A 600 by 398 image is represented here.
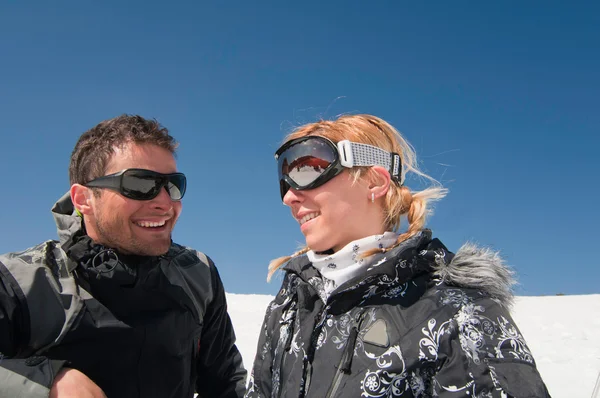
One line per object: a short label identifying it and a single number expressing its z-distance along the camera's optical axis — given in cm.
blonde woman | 51
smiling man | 73
